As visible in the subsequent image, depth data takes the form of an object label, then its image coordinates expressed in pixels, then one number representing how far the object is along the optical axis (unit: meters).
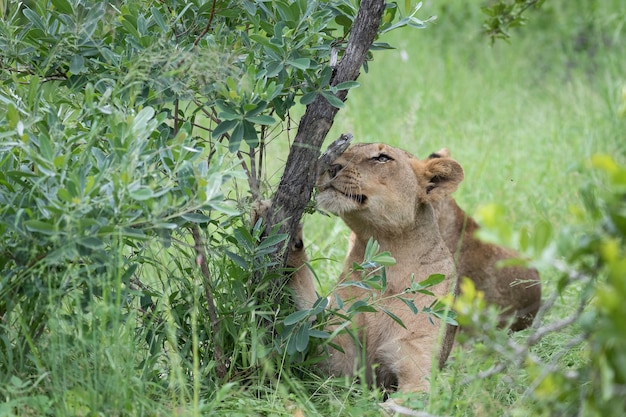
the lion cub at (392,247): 7.95
